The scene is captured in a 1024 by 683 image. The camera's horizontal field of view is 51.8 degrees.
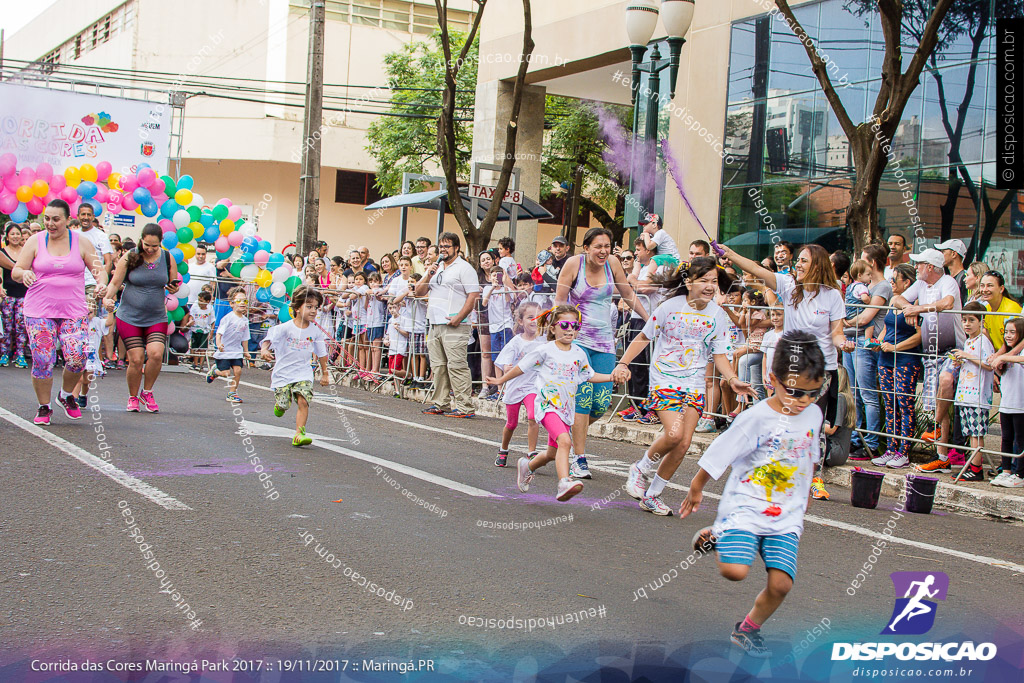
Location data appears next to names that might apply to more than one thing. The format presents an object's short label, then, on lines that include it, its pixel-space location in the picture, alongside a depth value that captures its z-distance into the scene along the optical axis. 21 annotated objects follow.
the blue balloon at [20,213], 18.42
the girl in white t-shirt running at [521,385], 8.43
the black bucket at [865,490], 7.86
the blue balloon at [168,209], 17.95
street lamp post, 12.19
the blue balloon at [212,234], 18.39
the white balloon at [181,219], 17.89
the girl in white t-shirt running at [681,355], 6.87
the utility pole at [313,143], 19.84
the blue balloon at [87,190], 17.77
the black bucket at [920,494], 7.82
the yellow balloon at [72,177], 18.22
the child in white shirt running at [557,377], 7.29
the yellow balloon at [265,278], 18.08
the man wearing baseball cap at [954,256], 10.29
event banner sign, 23.44
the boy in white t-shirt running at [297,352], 9.20
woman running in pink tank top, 8.99
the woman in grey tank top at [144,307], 10.27
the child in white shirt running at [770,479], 4.15
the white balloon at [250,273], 18.34
